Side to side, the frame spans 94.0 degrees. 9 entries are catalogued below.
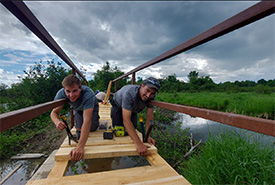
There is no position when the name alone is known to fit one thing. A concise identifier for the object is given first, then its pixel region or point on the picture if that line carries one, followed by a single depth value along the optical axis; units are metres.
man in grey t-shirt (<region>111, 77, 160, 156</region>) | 1.44
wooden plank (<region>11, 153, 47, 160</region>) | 2.86
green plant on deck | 2.39
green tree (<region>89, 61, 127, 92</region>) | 9.80
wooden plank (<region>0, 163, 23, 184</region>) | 2.19
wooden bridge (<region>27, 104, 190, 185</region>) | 0.95
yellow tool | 1.85
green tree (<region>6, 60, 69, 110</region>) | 4.52
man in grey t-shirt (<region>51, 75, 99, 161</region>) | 1.30
